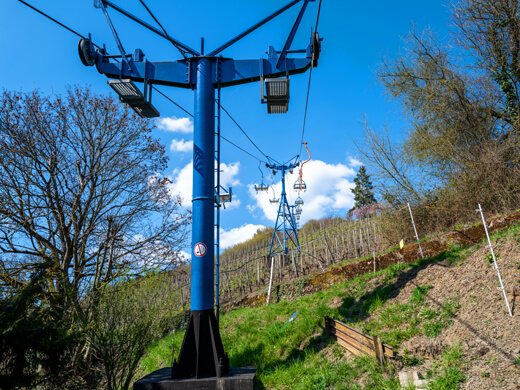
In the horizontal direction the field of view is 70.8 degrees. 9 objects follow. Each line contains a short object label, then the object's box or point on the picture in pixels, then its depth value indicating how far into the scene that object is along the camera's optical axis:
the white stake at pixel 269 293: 13.31
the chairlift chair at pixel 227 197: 10.12
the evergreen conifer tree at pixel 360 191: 56.12
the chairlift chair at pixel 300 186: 19.17
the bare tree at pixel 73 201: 11.35
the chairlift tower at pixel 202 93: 6.60
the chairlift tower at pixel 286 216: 18.80
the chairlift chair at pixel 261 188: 20.38
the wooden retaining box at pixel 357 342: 5.56
